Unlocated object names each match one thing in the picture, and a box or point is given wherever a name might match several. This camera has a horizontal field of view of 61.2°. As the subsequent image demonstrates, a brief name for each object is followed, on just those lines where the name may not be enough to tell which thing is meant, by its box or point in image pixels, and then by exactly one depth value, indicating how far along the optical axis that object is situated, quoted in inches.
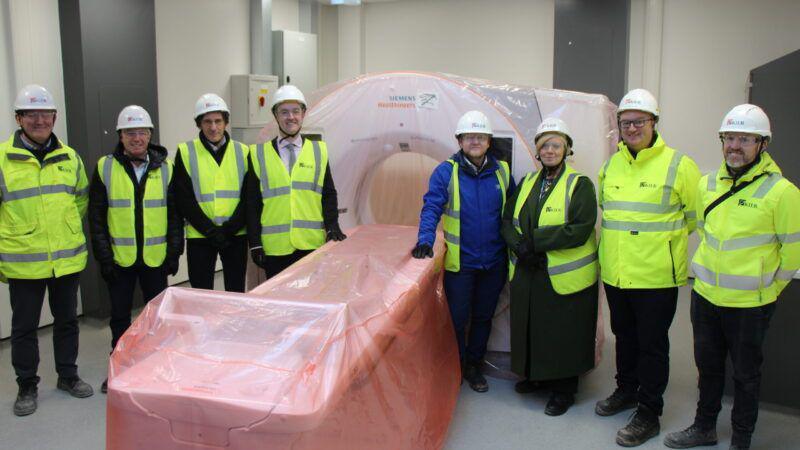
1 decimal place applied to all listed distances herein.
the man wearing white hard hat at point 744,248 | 92.6
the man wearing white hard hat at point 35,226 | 114.2
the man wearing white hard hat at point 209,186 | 123.4
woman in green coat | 114.0
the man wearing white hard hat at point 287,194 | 125.8
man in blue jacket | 123.3
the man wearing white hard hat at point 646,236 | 104.3
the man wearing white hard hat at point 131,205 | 121.0
